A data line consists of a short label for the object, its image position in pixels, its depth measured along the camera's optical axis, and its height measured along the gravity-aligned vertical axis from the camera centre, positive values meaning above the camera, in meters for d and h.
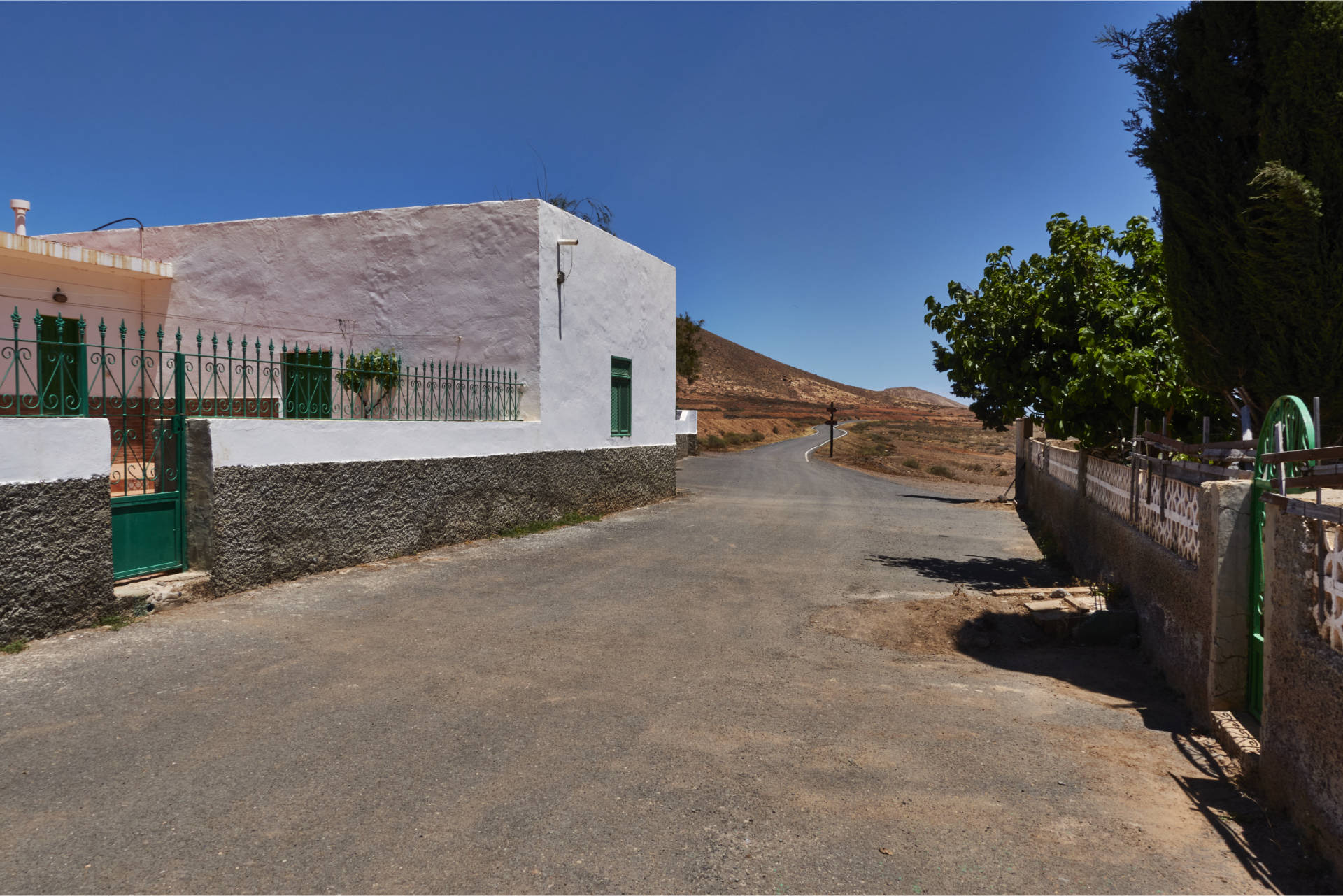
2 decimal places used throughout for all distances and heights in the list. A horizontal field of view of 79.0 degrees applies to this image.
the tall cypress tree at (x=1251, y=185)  5.17 +1.59
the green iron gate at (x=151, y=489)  6.88 -0.62
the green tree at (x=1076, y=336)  7.84 +0.92
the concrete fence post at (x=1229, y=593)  4.44 -0.95
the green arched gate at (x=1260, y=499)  4.16 -0.42
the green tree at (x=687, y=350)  39.03 +3.43
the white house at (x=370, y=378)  7.88 +0.82
